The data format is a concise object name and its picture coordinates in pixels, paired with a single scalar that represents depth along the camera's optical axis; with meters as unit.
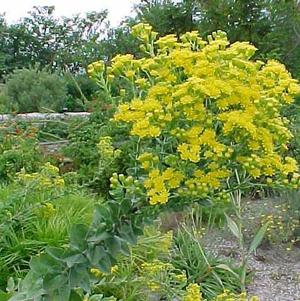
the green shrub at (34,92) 7.53
